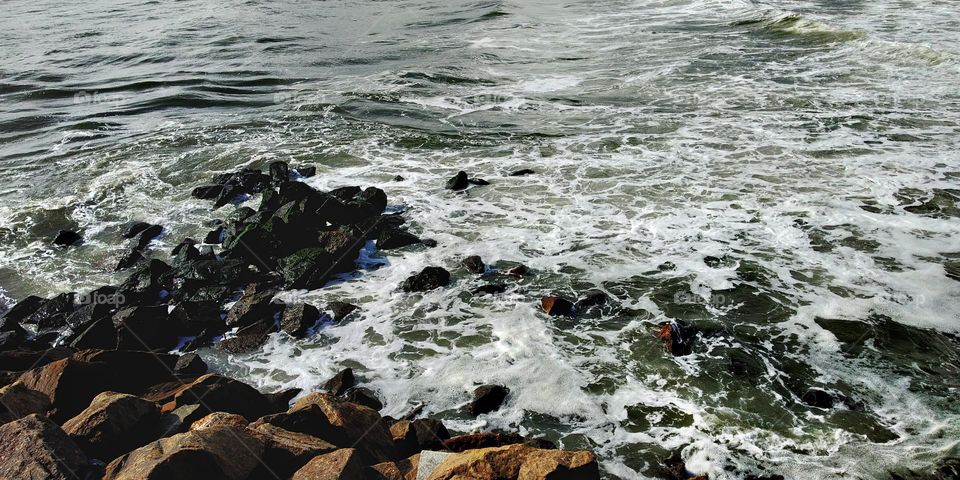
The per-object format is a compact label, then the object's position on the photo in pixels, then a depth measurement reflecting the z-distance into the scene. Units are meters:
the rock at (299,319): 7.48
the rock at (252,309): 7.75
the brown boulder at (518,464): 4.20
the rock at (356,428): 4.95
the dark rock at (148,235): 10.05
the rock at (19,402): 5.30
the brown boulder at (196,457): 4.22
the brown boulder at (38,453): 4.43
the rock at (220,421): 5.08
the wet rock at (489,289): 8.05
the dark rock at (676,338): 6.65
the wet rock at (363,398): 6.11
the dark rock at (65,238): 10.42
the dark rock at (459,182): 11.42
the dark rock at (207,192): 11.77
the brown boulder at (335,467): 4.22
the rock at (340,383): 6.42
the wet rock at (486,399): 5.96
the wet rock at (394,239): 9.48
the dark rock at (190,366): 6.65
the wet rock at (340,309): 7.80
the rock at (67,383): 5.70
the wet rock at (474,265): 8.58
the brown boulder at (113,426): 4.90
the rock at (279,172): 11.85
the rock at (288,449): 4.49
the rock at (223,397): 5.63
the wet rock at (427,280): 8.31
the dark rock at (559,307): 7.48
